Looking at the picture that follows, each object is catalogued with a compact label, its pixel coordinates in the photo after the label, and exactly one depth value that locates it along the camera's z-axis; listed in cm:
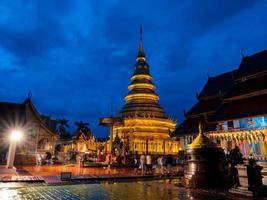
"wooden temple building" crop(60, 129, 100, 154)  3453
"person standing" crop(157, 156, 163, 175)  2057
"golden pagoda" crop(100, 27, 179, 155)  4053
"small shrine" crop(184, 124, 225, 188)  1005
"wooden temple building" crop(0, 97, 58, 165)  2495
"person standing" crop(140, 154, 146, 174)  1856
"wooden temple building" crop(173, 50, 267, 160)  1931
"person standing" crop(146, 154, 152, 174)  1852
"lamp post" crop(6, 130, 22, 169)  1603
